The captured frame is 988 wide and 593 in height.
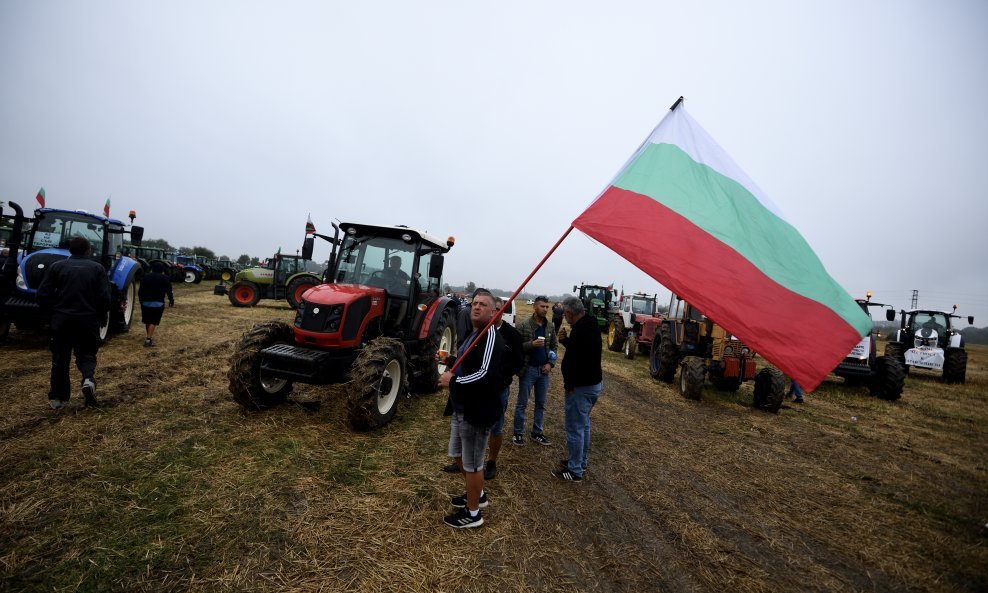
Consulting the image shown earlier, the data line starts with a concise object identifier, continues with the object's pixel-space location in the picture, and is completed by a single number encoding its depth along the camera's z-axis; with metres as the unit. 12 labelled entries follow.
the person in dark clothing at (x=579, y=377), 3.71
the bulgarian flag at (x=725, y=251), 2.38
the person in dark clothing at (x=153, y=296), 7.36
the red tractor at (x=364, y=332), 4.26
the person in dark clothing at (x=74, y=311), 4.17
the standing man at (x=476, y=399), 2.82
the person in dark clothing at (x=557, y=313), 6.84
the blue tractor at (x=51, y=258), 6.42
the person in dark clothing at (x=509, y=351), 3.17
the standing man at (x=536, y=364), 4.52
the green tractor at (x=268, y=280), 16.16
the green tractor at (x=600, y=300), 17.84
